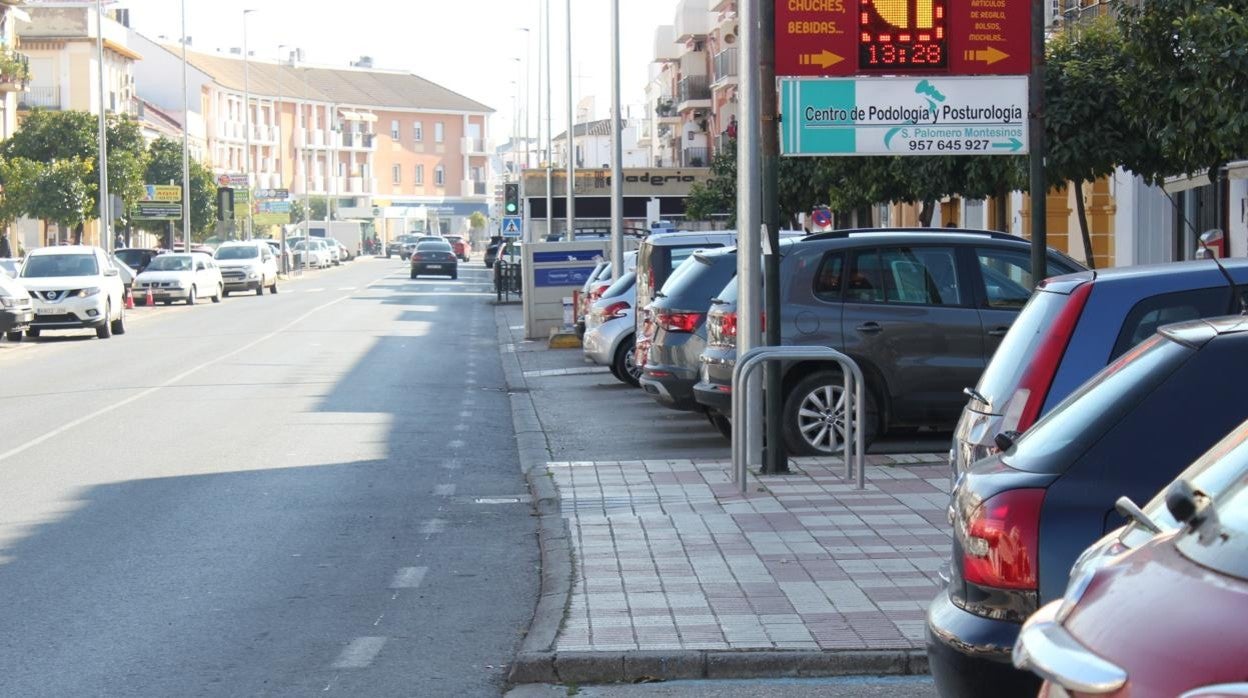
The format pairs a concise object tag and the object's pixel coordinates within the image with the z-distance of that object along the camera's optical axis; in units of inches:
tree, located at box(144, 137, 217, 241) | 3157.0
